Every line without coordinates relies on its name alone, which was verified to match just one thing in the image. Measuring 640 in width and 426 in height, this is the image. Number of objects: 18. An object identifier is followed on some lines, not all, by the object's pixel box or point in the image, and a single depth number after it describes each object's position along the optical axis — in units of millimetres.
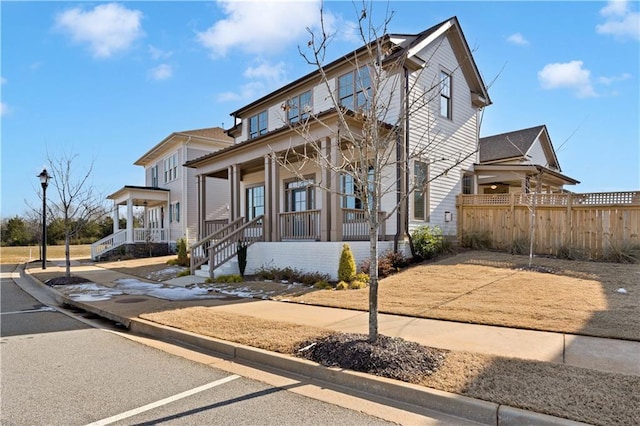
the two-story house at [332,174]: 12102
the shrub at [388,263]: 11398
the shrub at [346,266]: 10766
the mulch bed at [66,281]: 13039
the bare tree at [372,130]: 5102
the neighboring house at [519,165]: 16956
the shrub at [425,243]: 12961
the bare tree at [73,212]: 13680
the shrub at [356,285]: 10266
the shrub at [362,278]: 10727
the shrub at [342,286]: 10284
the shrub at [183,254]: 17823
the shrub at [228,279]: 12375
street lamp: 16984
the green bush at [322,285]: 10625
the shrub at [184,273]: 14150
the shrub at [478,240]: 13891
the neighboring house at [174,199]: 25125
